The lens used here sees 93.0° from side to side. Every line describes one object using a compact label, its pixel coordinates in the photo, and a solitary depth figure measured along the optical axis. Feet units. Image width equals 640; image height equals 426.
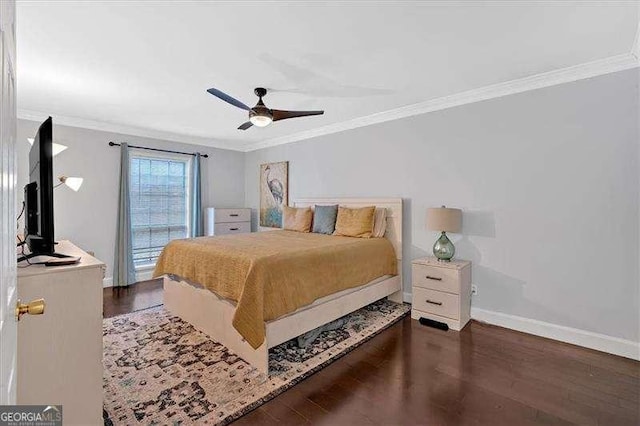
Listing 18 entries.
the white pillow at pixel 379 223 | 12.52
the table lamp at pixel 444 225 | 10.26
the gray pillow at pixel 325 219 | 13.47
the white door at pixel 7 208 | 2.17
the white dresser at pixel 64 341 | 4.21
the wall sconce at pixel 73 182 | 9.92
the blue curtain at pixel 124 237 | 14.61
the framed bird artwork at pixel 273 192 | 17.56
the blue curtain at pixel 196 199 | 17.60
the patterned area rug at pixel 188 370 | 6.03
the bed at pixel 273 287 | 7.36
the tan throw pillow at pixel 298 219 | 14.29
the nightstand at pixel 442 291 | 9.87
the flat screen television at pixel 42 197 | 4.36
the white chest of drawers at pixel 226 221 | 17.61
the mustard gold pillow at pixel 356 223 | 12.19
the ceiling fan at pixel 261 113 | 8.42
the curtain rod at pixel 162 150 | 14.76
